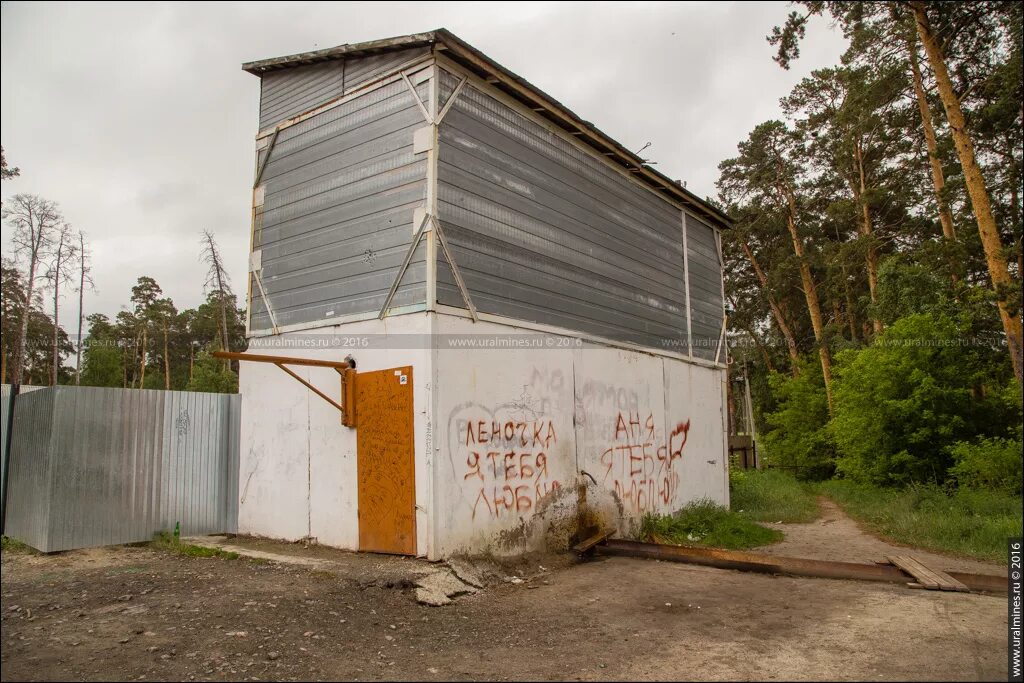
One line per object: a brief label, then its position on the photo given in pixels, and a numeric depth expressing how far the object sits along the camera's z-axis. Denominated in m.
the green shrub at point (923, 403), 13.84
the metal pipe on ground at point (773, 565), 7.11
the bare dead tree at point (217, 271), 30.22
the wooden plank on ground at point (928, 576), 6.94
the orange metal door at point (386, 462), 8.23
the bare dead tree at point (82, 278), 26.70
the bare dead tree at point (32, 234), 23.94
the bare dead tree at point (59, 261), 25.73
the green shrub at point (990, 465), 10.34
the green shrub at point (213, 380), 37.08
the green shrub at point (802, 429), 25.78
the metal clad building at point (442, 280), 8.61
